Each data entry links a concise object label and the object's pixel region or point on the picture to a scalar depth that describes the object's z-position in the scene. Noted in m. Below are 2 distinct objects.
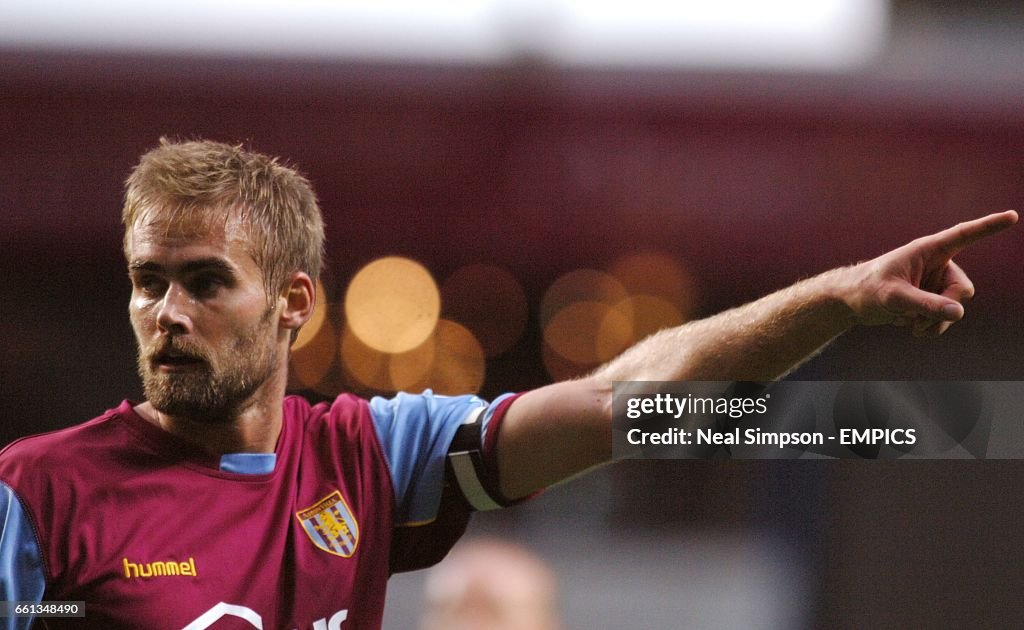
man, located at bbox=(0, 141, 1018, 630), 13.06
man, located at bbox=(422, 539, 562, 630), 13.68
